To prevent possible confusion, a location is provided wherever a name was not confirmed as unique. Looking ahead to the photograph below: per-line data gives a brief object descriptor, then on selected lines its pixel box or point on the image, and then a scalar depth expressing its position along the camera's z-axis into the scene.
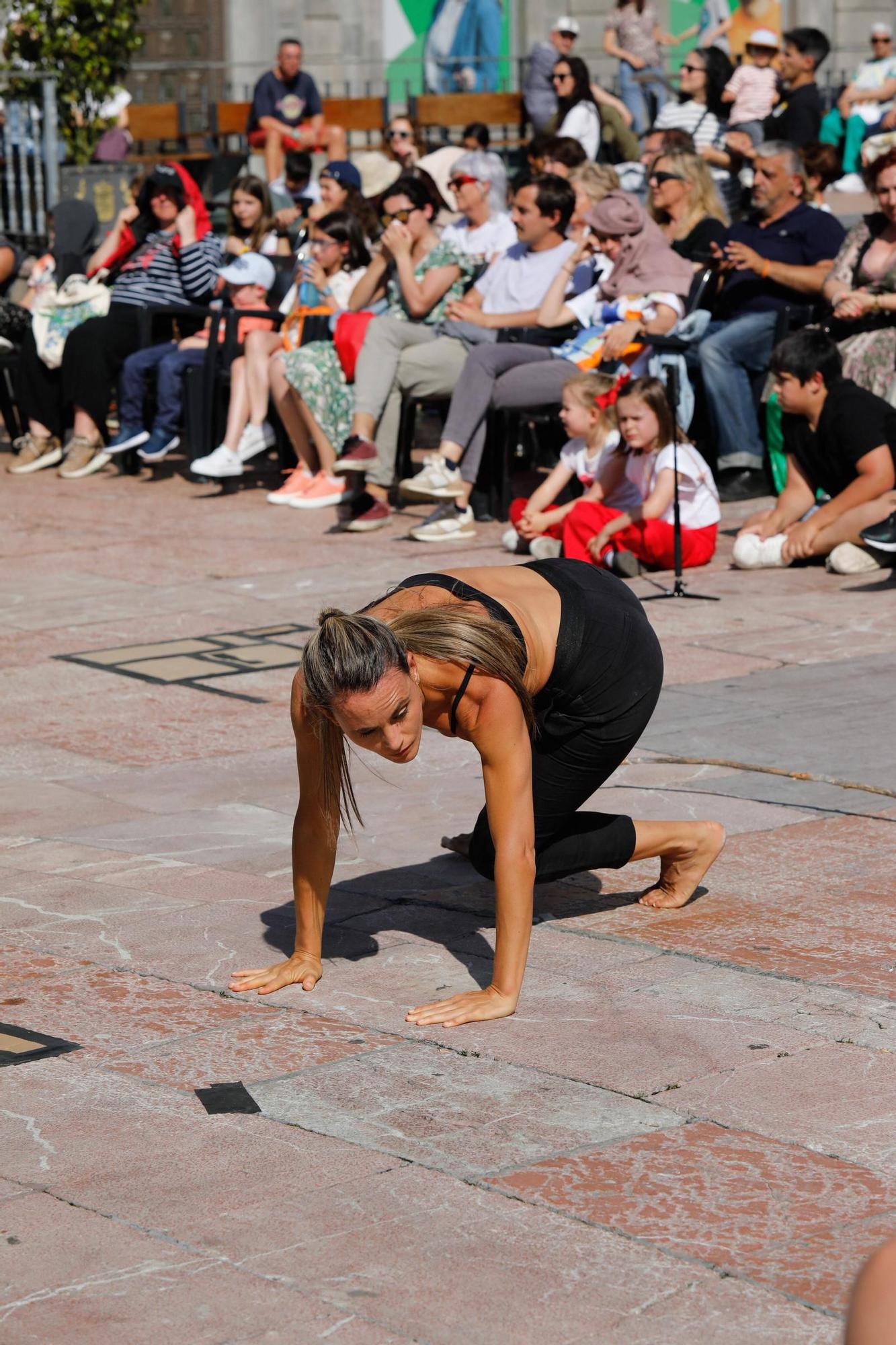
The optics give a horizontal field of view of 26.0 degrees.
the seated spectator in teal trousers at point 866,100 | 16.33
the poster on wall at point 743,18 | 18.38
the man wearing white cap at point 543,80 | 16.47
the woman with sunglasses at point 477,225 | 11.46
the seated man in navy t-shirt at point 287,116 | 17.00
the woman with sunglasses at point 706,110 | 14.34
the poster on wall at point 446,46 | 21.52
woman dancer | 3.63
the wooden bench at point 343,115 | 18.95
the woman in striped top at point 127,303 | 11.91
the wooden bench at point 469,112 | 17.91
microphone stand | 8.15
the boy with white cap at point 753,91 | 14.71
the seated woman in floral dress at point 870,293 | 9.20
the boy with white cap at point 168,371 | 11.49
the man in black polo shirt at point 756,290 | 10.01
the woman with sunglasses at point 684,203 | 10.80
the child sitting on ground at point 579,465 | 8.77
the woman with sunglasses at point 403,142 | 15.47
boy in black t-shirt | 8.41
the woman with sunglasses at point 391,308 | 10.23
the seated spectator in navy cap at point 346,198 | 11.54
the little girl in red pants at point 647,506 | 8.38
